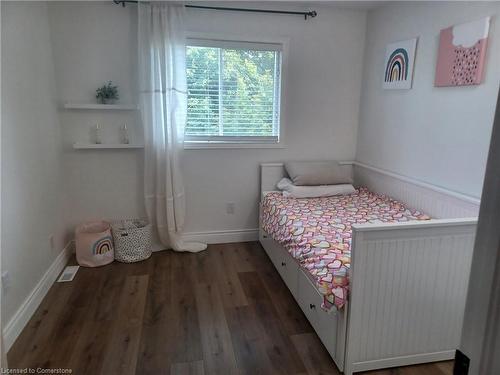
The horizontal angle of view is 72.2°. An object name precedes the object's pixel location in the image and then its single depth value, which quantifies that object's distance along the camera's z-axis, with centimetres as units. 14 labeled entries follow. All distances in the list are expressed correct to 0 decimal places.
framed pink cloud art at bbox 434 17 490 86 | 215
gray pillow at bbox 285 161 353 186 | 329
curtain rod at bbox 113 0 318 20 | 292
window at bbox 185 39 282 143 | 322
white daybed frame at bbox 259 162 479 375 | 169
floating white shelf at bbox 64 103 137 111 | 298
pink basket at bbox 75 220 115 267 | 298
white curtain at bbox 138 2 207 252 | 295
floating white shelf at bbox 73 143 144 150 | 306
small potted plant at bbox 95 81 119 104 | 302
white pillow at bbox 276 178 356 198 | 325
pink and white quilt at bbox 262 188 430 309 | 181
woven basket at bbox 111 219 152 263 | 308
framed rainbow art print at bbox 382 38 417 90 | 282
